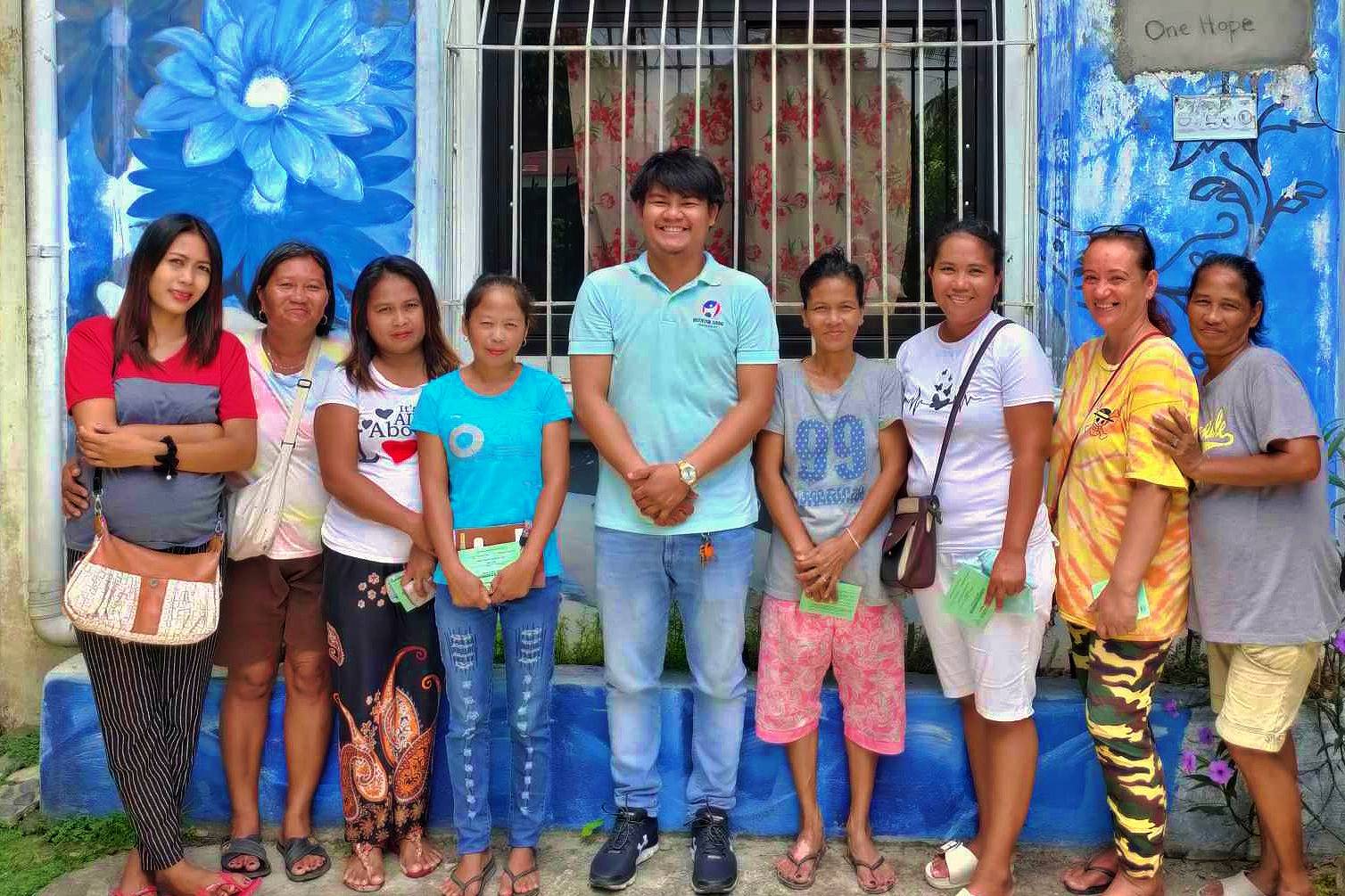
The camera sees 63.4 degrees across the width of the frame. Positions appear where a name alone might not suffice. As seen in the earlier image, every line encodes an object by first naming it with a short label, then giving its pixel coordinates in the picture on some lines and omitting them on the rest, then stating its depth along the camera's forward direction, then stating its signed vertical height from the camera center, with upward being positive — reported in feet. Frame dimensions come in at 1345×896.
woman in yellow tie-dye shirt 9.03 -0.76
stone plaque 12.34 +4.59
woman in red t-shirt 9.25 -0.04
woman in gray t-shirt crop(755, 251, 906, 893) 9.92 -0.96
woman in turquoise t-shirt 9.59 -0.81
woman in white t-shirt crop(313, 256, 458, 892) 9.84 -1.10
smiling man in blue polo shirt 9.78 +0.17
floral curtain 13.53 +3.67
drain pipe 13.17 +1.34
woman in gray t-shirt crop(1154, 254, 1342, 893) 8.98 -0.84
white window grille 13.41 +3.88
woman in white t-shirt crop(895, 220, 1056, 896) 9.21 -0.48
